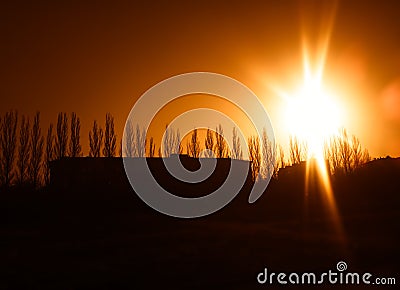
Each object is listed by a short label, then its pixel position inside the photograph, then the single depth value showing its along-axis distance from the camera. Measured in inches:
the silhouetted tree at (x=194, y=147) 1798.7
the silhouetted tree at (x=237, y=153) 1855.1
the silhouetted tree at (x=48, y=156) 1464.1
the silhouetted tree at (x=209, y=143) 1832.2
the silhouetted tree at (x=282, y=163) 1872.5
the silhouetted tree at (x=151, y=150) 1708.9
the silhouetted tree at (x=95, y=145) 1545.3
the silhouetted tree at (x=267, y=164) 1802.2
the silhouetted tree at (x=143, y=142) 1626.5
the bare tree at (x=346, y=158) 1780.3
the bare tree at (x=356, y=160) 1802.4
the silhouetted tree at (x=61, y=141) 1476.6
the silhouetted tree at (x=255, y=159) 1823.3
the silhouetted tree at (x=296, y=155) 1878.7
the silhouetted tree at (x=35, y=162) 1407.0
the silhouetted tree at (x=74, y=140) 1482.5
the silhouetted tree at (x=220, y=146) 1827.0
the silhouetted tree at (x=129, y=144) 1616.6
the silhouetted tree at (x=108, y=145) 1567.4
